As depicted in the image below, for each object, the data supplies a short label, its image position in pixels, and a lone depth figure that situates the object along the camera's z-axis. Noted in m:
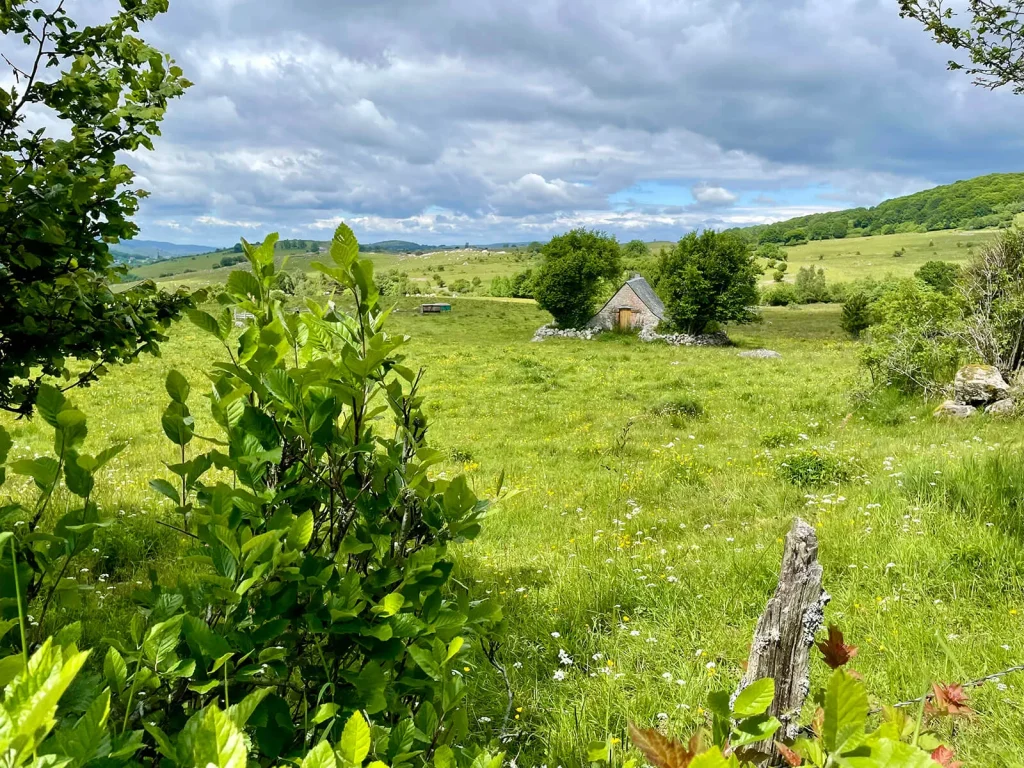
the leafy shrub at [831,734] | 0.97
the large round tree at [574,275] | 49.91
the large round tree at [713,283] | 43.00
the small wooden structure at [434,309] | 59.12
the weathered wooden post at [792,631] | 2.02
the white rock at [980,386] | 12.48
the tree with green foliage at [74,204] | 3.29
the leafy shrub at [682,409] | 14.88
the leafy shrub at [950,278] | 16.22
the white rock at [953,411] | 12.26
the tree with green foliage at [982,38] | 5.84
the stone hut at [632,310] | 49.12
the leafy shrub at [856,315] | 52.12
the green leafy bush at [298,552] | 1.49
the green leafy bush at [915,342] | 14.48
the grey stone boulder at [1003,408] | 11.86
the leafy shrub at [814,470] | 8.44
